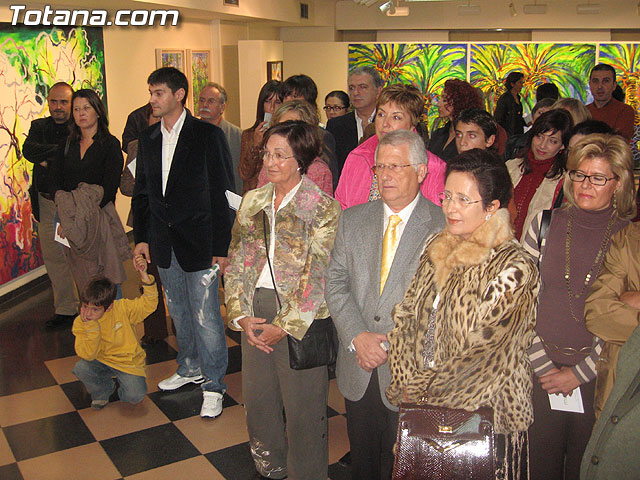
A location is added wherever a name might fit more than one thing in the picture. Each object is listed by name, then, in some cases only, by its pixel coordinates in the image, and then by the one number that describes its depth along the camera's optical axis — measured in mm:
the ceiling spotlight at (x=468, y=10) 13359
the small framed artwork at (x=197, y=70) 8828
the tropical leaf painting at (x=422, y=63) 11750
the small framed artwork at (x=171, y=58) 8055
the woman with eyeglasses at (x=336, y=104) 5883
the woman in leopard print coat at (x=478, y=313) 1997
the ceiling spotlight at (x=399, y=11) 11562
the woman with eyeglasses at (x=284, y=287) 2699
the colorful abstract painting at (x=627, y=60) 11188
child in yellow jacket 3650
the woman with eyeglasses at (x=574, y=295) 2334
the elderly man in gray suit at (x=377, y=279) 2381
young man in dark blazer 3518
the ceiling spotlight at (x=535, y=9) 12719
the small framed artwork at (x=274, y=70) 10539
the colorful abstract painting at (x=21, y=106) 5625
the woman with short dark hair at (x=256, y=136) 3916
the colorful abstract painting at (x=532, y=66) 11391
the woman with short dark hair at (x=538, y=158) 3514
